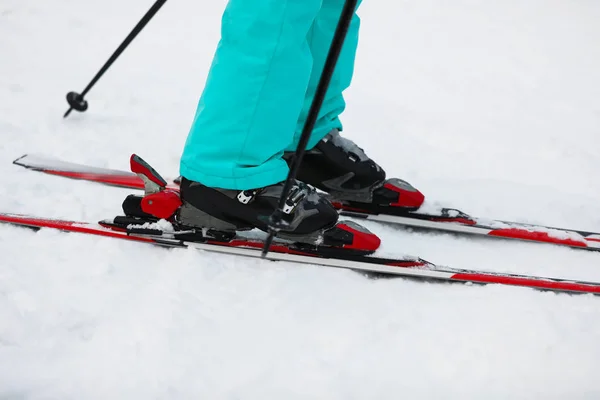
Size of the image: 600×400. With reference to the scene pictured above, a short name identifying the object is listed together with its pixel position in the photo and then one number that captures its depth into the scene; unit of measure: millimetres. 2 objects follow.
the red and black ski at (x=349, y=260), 5170
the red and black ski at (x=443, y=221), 5348
